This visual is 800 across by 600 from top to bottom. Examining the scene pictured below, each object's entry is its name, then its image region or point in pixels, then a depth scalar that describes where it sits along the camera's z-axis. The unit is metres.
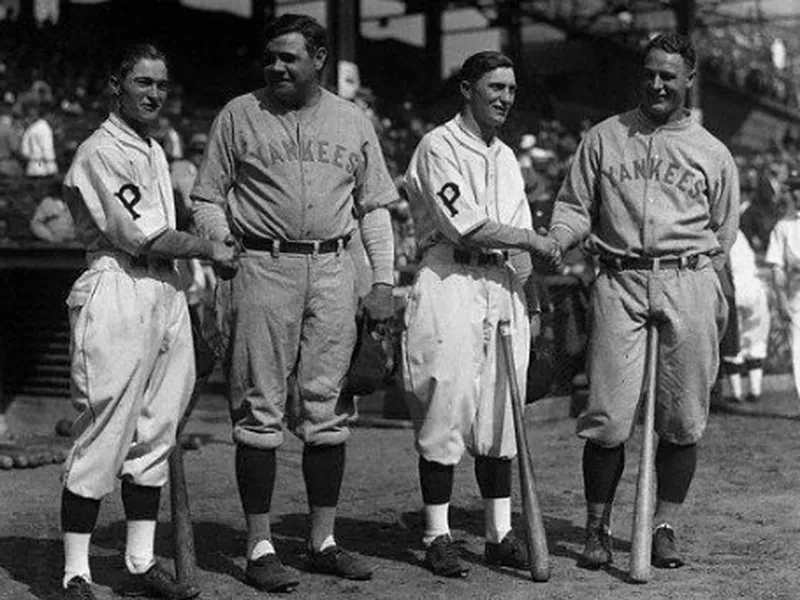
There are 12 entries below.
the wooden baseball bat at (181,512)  5.07
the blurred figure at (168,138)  15.57
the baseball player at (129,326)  4.81
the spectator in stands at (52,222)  11.18
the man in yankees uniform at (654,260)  5.47
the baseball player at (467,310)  5.39
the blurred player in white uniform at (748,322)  11.98
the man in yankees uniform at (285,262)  5.17
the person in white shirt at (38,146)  14.73
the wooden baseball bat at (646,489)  5.21
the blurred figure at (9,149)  13.59
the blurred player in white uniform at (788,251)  11.04
